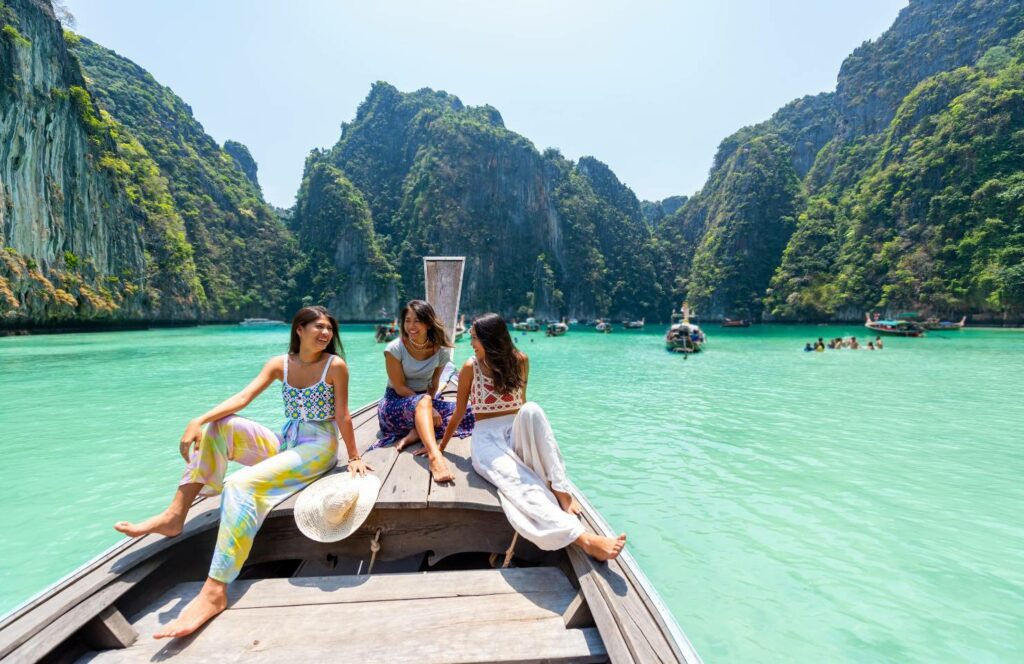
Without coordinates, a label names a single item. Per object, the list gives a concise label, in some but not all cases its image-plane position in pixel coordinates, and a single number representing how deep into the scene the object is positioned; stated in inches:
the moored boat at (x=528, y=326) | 2046.0
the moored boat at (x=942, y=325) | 1754.4
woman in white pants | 83.6
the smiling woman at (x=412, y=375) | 145.0
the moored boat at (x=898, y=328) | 1407.5
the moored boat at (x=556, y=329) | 1850.3
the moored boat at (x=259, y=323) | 2559.1
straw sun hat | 88.3
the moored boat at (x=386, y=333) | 1421.0
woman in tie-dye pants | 79.0
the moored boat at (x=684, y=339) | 1038.8
